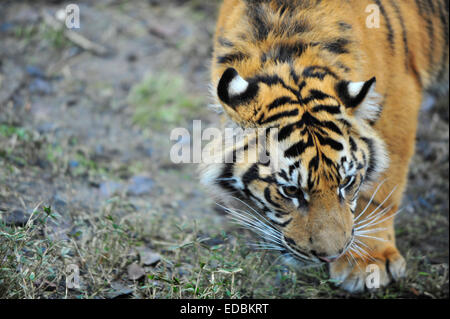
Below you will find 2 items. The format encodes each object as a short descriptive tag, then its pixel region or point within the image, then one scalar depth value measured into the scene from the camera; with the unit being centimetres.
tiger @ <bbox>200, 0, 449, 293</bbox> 486
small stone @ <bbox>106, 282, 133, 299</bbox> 534
